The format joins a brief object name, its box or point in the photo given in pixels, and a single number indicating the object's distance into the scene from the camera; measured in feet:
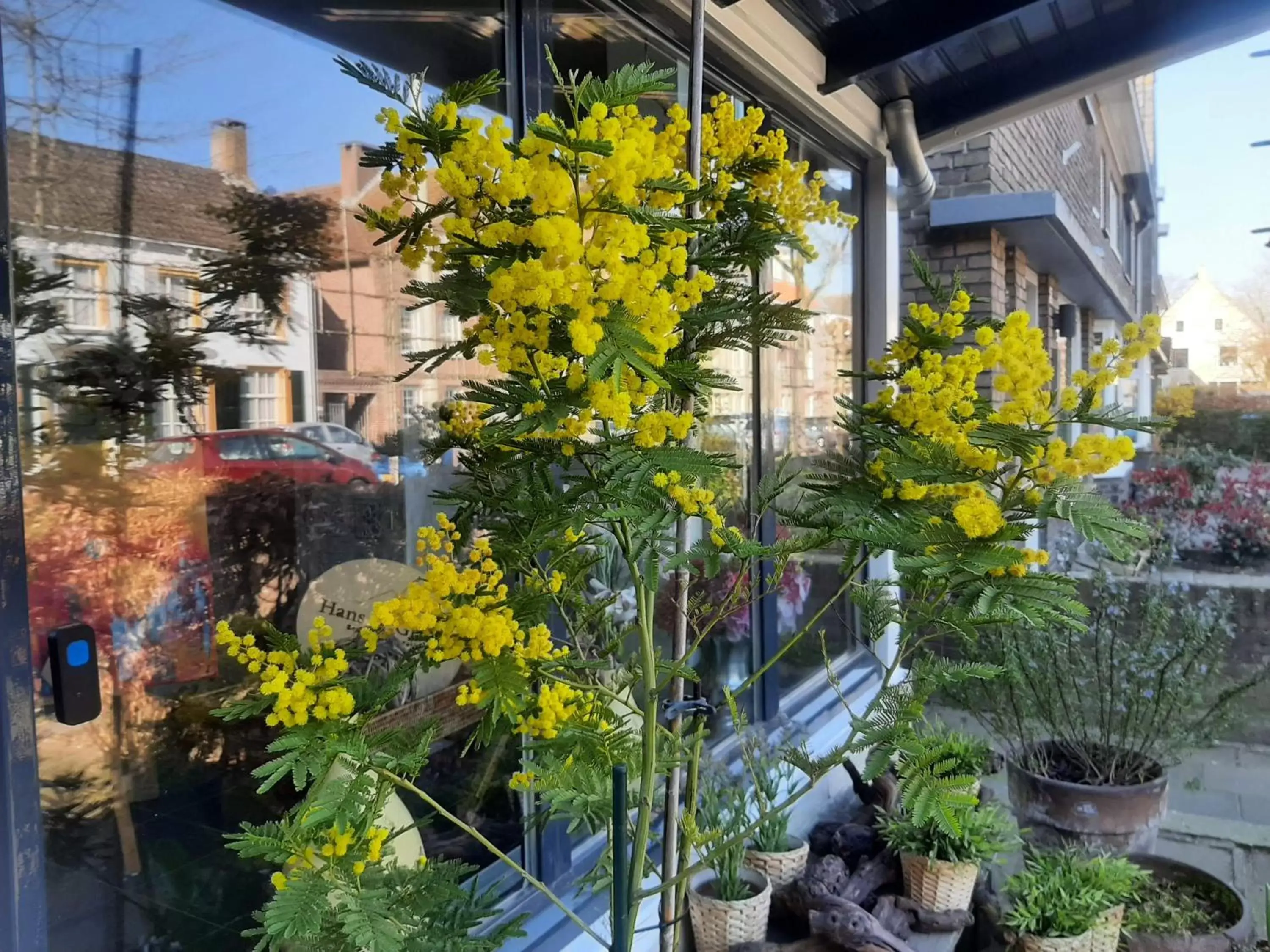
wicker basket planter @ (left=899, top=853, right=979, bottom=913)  7.34
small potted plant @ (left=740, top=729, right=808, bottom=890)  7.37
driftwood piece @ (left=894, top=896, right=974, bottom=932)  7.26
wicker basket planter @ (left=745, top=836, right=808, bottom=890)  7.36
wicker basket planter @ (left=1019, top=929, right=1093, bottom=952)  6.69
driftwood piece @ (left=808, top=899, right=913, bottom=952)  6.49
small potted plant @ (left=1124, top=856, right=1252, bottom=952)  6.93
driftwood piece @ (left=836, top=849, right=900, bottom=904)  7.40
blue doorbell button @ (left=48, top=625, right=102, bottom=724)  3.87
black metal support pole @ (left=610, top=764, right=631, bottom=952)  3.51
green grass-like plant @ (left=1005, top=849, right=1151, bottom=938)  6.79
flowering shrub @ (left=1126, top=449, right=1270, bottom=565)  12.35
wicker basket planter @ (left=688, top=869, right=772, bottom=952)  6.55
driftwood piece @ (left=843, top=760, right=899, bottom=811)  8.92
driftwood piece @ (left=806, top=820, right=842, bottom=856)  8.58
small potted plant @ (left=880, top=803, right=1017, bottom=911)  7.36
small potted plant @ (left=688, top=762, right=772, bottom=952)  6.56
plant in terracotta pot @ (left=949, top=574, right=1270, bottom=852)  8.59
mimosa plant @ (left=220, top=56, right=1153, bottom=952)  2.87
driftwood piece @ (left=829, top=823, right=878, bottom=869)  8.26
